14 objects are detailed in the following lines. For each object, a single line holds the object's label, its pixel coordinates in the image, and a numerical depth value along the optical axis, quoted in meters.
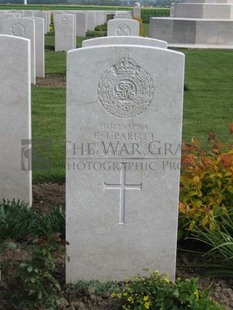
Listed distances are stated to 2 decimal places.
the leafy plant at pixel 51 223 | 4.14
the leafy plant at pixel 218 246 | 3.79
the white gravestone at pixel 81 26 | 23.47
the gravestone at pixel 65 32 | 15.78
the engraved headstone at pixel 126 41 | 4.38
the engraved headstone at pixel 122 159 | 3.33
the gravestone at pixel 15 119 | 4.59
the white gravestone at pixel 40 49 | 11.96
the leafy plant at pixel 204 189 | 3.98
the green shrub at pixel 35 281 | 3.15
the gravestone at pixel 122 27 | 12.76
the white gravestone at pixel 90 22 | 26.86
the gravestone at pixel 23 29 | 10.84
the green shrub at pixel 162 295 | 3.25
